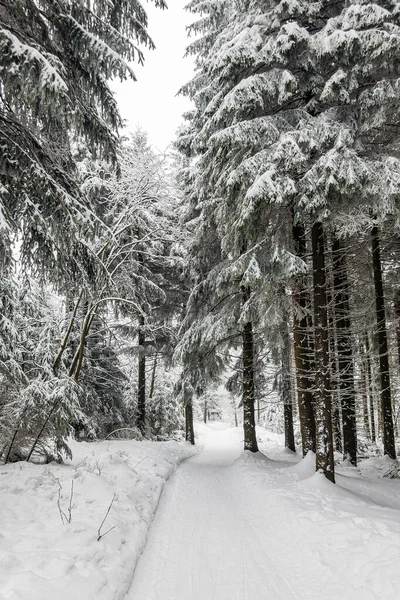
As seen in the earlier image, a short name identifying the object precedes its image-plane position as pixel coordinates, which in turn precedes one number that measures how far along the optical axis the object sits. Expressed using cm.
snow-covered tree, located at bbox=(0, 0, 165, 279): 477
